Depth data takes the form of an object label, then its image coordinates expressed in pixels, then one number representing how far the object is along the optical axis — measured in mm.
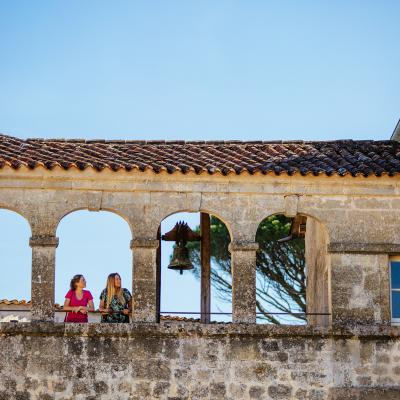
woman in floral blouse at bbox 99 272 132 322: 23016
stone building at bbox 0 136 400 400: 22484
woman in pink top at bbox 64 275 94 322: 22922
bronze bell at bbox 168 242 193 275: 24266
